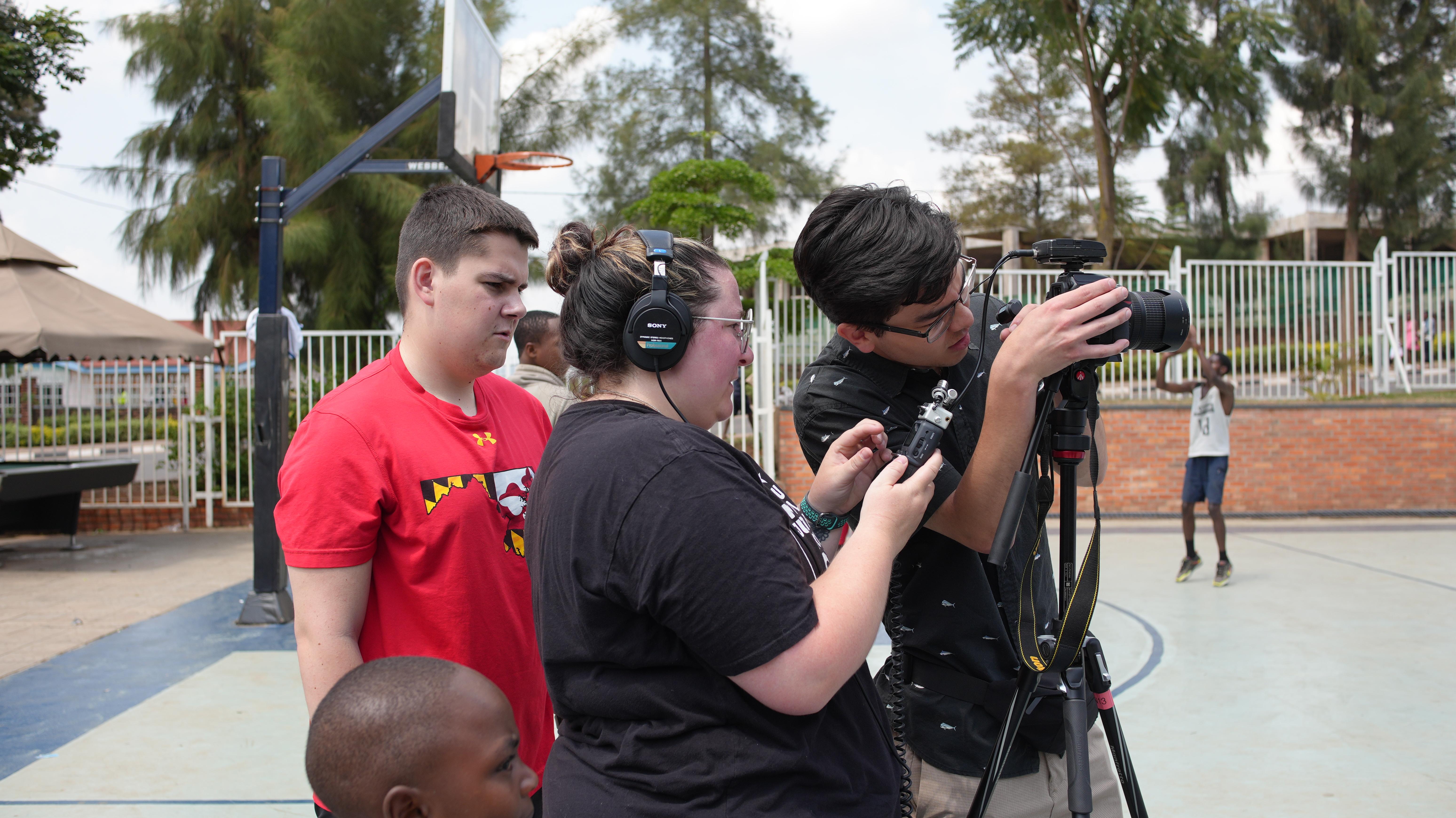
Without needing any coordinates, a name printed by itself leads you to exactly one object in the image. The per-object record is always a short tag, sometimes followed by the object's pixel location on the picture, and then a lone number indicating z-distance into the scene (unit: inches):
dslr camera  58.9
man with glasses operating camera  59.3
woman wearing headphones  43.2
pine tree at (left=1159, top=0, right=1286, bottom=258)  1019.9
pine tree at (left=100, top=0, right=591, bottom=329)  543.2
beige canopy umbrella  312.8
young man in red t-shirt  64.6
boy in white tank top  279.9
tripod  58.4
